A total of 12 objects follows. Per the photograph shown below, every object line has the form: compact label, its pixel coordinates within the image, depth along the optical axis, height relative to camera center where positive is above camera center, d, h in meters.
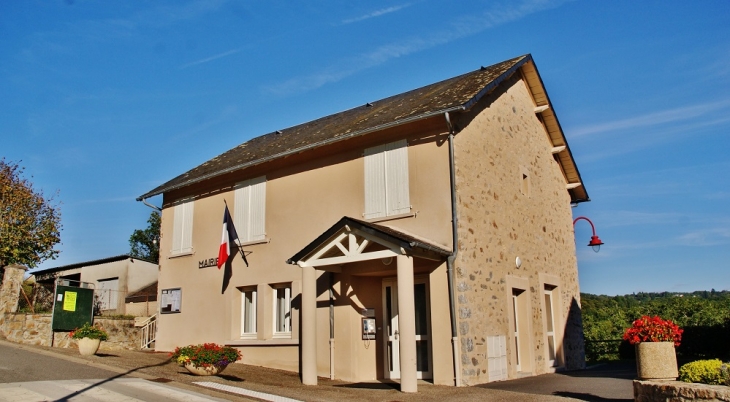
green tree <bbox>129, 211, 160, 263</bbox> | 42.84 +6.42
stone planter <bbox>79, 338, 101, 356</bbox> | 14.36 -0.34
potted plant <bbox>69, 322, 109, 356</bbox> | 14.38 -0.18
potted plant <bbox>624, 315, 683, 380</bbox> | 8.09 -0.32
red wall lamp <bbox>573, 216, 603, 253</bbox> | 16.34 +2.13
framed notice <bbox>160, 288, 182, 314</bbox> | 16.86 +0.81
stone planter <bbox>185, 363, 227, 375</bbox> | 11.52 -0.74
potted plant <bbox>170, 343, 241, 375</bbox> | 11.46 -0.54
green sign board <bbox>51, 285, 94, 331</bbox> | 16.98 +0.66
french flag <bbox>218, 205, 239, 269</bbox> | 14.99 +2.20
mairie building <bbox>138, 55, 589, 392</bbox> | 11.39 +1.78
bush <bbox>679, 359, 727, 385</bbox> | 7.62 -0.63
